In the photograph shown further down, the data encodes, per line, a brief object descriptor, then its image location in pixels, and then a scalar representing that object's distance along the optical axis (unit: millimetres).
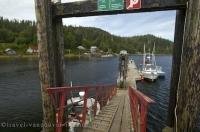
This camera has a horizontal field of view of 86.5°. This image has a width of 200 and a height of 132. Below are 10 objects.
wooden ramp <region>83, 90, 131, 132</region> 3966
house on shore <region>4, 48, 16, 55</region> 62216
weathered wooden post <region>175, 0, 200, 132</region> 2196
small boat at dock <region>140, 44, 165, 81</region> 22921
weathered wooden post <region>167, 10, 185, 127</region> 2958
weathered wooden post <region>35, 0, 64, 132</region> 2788
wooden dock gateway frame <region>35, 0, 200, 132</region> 2229
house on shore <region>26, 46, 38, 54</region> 67267
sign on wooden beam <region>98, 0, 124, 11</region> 2757
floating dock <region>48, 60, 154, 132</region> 2809
